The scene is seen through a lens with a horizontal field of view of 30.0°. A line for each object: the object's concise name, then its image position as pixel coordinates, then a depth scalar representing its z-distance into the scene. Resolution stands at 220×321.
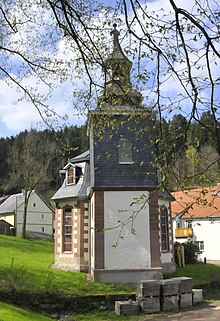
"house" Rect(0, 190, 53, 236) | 51.59
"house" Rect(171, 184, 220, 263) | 35.97
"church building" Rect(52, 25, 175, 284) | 17.30
